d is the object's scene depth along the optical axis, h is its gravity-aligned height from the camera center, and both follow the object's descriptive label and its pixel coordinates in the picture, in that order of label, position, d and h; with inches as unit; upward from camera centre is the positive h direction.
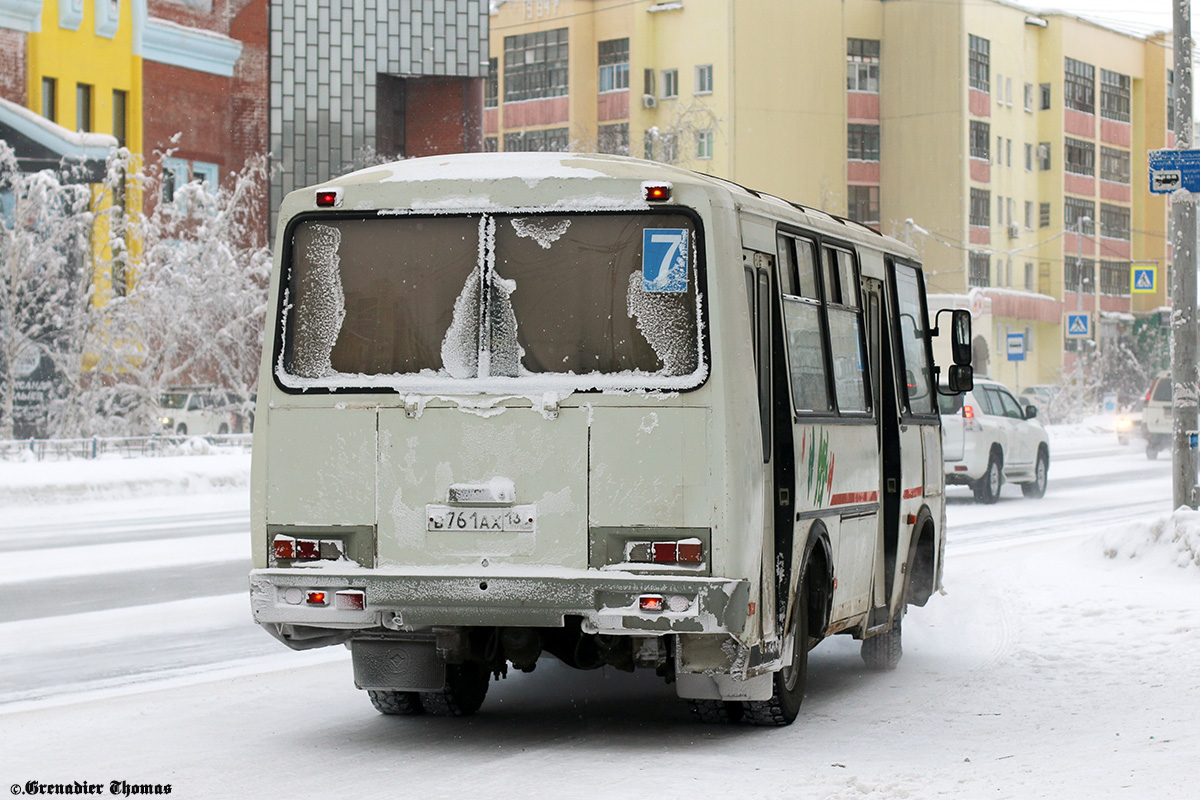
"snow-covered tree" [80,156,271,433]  1552.7 +92.0
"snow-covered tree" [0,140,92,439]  1472.7 +110.0
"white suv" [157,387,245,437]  1737.2 +1.9
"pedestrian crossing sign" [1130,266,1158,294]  1675.7 +126.2
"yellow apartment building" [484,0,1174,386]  3125.0 +542.7
